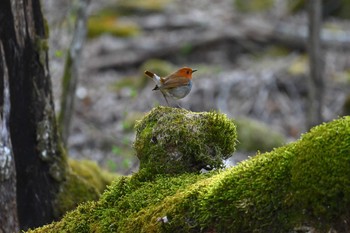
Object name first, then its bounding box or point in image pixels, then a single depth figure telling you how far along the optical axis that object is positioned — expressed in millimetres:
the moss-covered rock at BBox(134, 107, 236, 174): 9055
